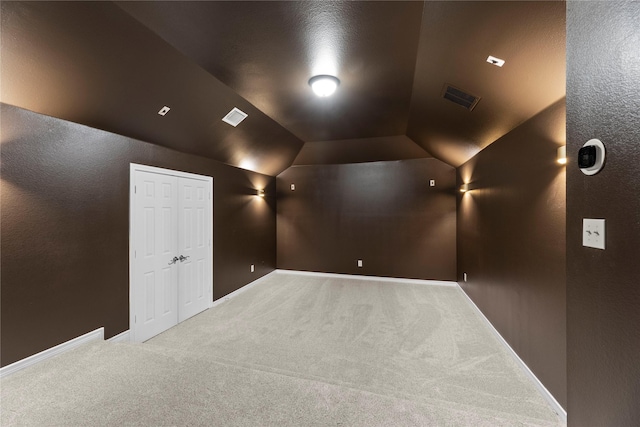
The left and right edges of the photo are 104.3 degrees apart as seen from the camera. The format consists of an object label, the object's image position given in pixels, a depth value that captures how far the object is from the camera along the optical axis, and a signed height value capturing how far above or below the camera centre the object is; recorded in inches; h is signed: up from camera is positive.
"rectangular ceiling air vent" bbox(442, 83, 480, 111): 98.8 +48.5
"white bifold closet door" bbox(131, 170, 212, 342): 117.1 -20.1
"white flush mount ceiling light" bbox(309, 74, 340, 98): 104.5 +55.4
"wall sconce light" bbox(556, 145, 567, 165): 70.9 +16.9
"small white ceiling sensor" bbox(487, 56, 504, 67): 74.8 +46.6
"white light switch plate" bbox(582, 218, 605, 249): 38.3 -3.0
